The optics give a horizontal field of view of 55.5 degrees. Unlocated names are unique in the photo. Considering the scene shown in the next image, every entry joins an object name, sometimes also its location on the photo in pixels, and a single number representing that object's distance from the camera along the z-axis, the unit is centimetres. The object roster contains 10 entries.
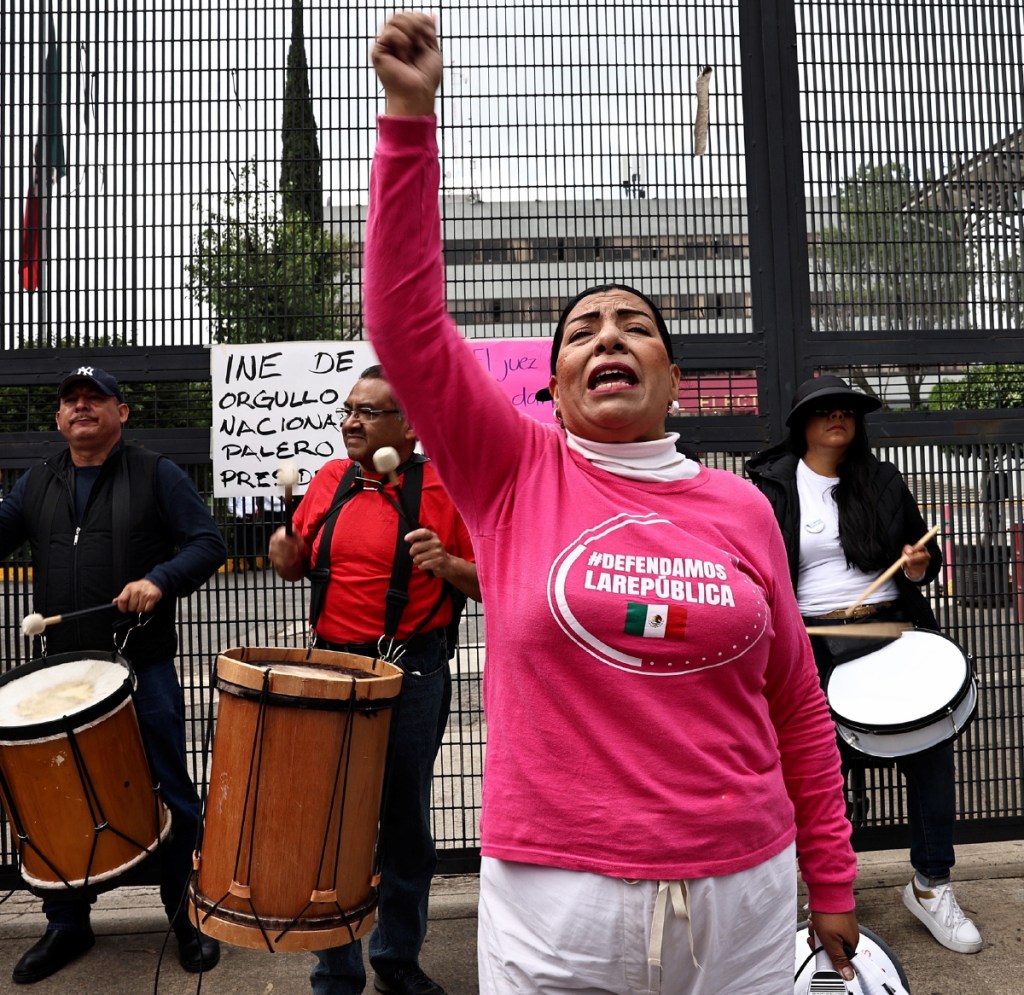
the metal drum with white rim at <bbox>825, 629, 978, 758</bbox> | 351
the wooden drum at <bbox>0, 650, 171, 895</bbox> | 318
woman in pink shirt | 153
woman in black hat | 387
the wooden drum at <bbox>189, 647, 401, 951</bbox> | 270
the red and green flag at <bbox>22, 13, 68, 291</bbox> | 426
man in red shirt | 337
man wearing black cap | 372
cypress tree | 430
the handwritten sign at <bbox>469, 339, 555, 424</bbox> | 421
